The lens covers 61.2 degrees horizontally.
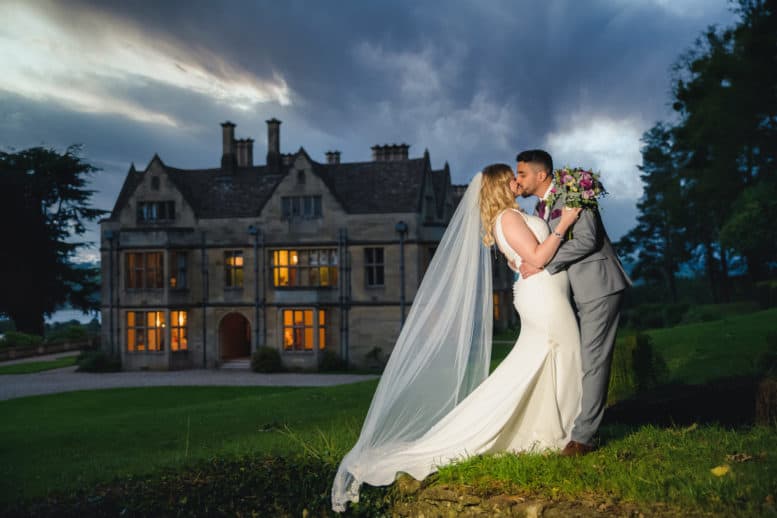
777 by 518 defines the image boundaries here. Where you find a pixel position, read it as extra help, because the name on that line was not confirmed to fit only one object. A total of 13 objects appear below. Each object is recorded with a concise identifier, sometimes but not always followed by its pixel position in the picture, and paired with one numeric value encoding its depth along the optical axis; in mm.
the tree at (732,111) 25922
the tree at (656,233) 49125
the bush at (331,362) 29203
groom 5438
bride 5578
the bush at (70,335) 42612
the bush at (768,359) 9328
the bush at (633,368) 9812
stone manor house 29953
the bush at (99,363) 30250
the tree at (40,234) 44188
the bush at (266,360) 28984
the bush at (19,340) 38781
